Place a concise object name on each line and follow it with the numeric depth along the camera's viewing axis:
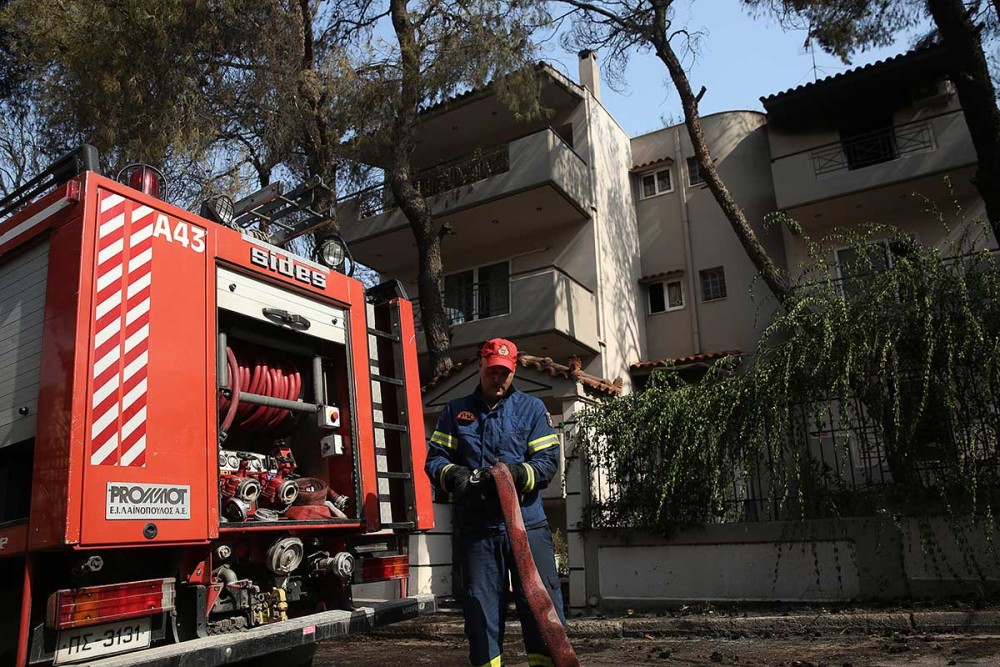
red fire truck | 3.53
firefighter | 3.65
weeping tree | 6.36
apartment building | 15.42
